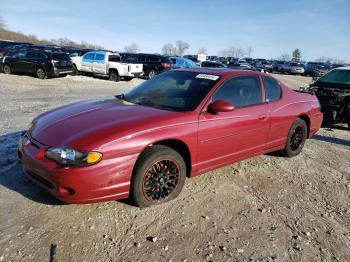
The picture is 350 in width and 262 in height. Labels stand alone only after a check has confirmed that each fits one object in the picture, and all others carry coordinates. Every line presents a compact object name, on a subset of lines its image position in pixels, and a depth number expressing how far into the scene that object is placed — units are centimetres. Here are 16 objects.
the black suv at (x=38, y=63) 1711
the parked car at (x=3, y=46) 2603
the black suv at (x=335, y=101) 828
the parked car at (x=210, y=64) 2647
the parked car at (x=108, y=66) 1884
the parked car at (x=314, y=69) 3899
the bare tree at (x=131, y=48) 10562
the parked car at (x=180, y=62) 2413
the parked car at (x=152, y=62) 2141
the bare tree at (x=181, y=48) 10801
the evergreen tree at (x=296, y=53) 12244
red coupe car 322
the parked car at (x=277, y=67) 4429
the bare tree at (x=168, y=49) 10912
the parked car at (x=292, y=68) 4191
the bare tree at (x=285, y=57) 12732
